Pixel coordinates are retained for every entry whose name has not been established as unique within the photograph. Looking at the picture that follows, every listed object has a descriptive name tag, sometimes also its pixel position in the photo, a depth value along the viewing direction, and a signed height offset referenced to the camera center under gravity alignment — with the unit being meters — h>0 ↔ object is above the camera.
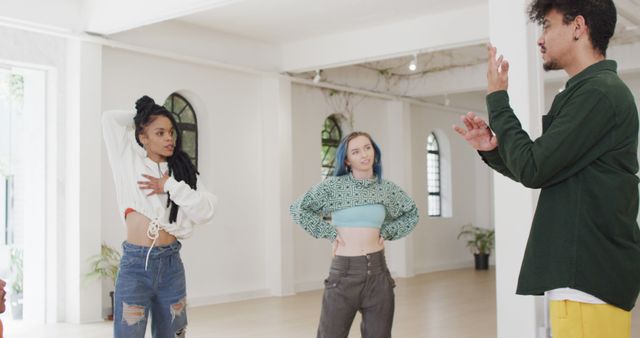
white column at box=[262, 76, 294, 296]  9.58 +0.07
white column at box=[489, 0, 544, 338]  4.75 -0.08
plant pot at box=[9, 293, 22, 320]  7.68 -1.26
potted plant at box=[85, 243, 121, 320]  7.28 -0.78
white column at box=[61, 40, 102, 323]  7.29 +0.13
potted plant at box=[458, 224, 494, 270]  13.30 -1.10
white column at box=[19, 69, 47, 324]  7.36 -0.08
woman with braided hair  3.06 -0.10
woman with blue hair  3.70 -0.23
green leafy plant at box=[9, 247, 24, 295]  8.25 -0.89
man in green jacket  1.74 -0.01
